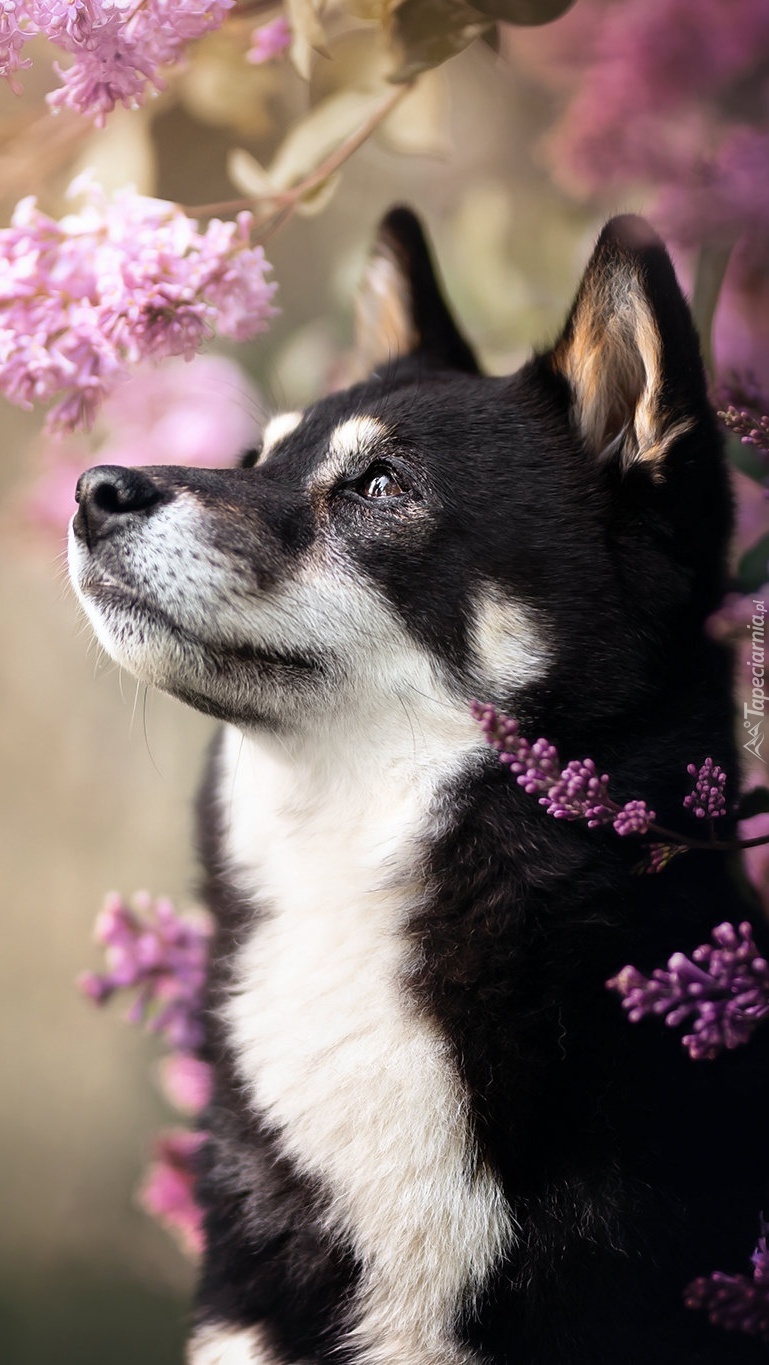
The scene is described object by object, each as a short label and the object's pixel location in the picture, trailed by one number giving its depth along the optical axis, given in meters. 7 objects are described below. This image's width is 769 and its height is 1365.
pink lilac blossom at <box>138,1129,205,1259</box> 1.34
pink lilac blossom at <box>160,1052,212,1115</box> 1.34
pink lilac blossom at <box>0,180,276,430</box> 1.27
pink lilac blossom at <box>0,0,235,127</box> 1.24
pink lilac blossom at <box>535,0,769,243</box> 1.29
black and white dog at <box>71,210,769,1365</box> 1.20
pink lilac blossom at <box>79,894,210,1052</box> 1.35
